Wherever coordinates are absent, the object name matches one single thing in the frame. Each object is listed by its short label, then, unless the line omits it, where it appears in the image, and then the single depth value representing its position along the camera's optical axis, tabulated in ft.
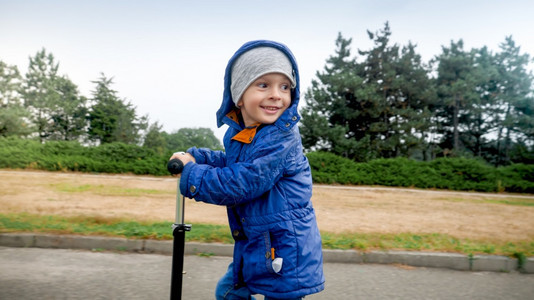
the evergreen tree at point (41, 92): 124.47
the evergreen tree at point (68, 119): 126.52
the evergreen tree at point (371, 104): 92.02
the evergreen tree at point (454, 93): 103.45
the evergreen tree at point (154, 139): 114.93
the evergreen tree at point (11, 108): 92.02
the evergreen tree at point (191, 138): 184.73
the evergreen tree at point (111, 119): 113.80
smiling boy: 5.38
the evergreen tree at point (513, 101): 104.83
